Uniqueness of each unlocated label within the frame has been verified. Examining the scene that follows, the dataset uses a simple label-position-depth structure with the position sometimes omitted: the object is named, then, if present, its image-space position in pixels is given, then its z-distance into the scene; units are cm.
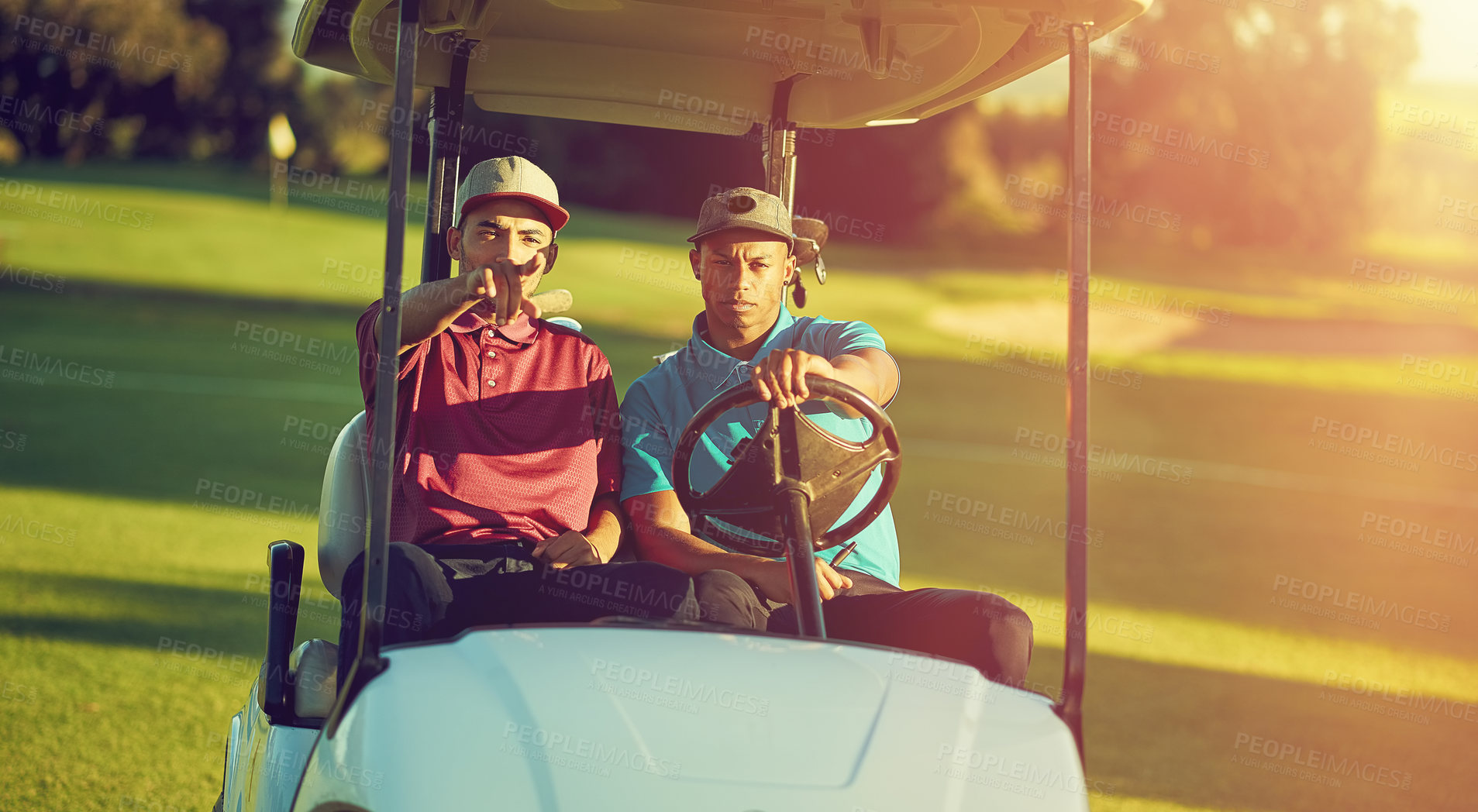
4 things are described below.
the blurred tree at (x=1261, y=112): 6309
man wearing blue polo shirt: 476
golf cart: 318
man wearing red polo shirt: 469
